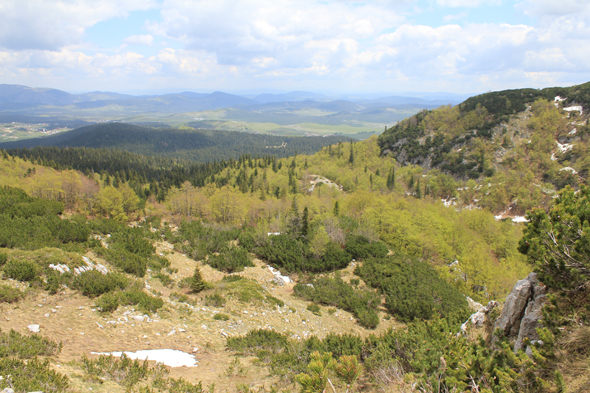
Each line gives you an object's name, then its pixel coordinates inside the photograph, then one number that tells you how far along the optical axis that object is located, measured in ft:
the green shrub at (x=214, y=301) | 67.26
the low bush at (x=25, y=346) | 31.72
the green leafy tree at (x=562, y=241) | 27.91
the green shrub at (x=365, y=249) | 121.08
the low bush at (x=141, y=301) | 53.11
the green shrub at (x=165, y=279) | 73.51
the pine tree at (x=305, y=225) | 137.59
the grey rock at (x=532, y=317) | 31.30
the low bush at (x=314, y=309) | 79.07
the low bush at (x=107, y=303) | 49.29
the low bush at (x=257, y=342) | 49.57
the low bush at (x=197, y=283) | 72.49
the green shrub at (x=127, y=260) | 70.69
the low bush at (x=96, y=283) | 52.58
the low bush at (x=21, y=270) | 48.93
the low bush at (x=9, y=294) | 43.68
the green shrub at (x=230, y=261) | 98.68
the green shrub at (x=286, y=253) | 109.19
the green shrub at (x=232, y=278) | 85.51
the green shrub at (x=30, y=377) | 25.66
